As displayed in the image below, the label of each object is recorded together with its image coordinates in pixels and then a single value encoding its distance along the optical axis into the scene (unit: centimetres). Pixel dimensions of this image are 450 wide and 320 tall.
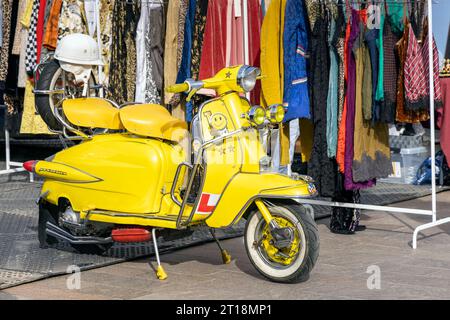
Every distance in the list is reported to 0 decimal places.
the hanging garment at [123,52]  739
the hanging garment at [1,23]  825
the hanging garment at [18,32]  816
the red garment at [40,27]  788
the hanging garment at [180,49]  702
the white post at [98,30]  747
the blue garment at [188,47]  699
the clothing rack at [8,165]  863
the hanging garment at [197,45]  694
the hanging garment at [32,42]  798
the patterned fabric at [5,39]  821
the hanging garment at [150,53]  730
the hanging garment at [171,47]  714
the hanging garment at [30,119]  813
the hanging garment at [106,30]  774
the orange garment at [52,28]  772
